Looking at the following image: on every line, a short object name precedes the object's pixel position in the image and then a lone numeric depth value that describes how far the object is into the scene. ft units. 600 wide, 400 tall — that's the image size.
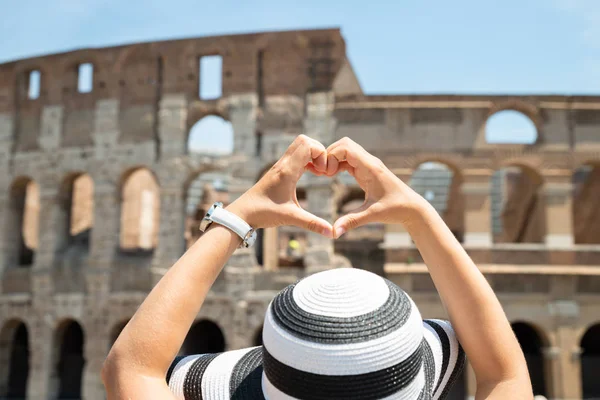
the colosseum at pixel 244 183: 48.19
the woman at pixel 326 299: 5.25
